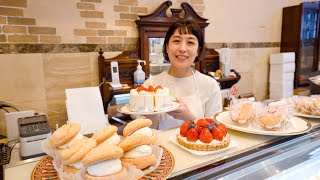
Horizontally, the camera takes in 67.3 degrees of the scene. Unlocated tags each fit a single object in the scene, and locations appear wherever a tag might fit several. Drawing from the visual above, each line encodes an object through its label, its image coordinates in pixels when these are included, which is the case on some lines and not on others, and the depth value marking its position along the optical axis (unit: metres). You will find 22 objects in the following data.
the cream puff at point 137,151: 0.75
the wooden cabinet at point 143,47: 2.62
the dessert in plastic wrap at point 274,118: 1.13
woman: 1.67
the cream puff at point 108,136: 0.77
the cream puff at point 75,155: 0.70
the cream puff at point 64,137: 0.77
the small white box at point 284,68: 4.01
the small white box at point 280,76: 4.04
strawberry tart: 0.95
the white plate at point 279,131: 1.10
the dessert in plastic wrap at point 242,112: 1.20
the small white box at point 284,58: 3.96
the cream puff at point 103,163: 0.67
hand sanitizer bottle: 2.73
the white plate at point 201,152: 0.94
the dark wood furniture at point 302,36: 3.99
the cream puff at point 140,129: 0.82
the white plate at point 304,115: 1.37
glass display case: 0.89
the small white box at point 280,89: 4.07
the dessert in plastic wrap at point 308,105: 1.37
